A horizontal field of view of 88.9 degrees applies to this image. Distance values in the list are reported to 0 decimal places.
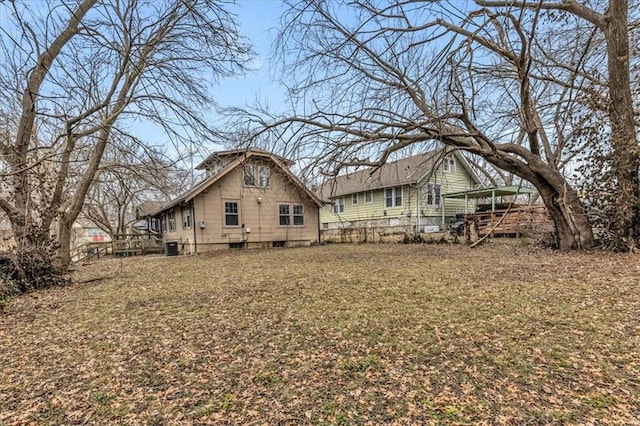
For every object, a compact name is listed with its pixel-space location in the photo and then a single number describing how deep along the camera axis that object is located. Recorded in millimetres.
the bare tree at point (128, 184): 8852
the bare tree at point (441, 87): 7992
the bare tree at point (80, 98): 6277
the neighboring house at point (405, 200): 19730
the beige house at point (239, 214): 15086
